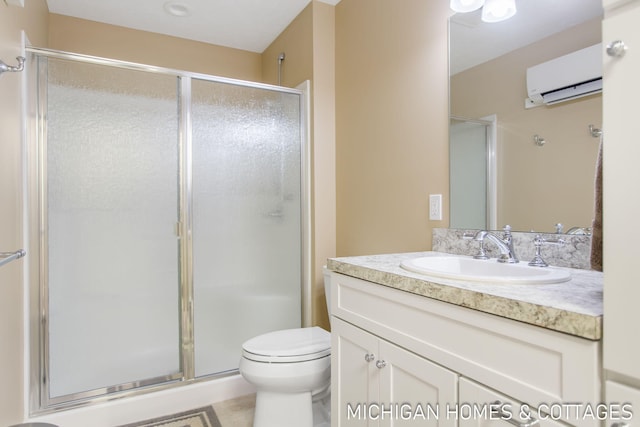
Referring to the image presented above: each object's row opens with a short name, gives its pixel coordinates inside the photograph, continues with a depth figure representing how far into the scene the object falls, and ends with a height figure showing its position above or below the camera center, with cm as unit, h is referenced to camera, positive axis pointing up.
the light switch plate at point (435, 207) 161 +2
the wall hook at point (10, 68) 114 +47
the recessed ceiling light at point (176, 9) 238 +134
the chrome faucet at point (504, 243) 125 -11
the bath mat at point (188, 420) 189 -108
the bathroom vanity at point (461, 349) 66 -31
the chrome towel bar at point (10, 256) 103 -13
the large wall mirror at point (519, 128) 116 +30
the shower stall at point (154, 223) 186 -6
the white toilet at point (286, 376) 158 -70
